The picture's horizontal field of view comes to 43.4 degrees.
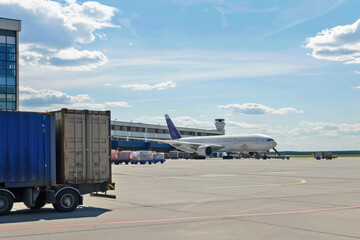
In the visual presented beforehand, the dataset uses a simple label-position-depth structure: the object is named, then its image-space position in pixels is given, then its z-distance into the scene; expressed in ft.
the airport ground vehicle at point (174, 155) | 393.99
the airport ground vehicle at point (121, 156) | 258.18
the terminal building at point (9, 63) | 195.52
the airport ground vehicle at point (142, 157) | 248.52
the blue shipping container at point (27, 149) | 51.67
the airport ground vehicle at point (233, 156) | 354.58
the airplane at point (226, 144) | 307.78
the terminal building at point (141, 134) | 431.02
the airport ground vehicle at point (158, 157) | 258.33
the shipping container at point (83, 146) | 54.95
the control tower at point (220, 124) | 571.69
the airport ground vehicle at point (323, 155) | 327.96
